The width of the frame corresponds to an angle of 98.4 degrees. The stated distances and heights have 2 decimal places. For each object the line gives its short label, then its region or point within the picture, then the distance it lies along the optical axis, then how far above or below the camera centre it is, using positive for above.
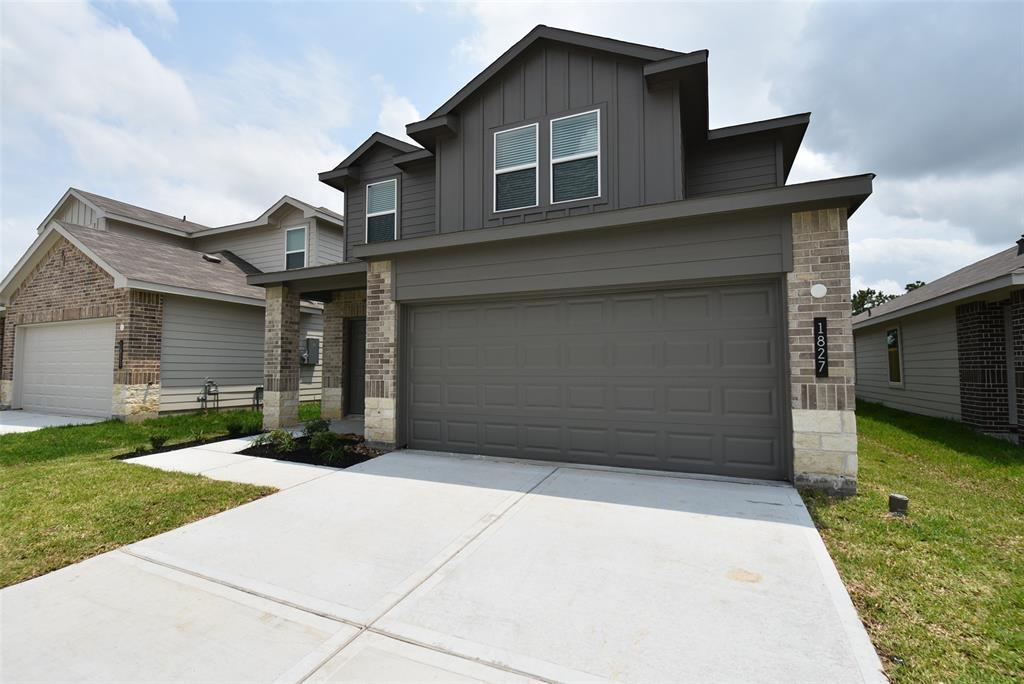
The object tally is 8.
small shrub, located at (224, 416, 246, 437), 9.05 -1.37
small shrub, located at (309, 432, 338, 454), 7.41 -1.35
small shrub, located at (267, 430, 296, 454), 7.42 -1.34
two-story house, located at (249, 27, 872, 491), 5.29 +1.10
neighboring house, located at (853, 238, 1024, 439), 8.41 +0.34
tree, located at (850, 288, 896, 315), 48.72 +7.02
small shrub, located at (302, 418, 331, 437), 8.04 -1.19
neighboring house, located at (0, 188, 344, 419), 10.89 +1.23
